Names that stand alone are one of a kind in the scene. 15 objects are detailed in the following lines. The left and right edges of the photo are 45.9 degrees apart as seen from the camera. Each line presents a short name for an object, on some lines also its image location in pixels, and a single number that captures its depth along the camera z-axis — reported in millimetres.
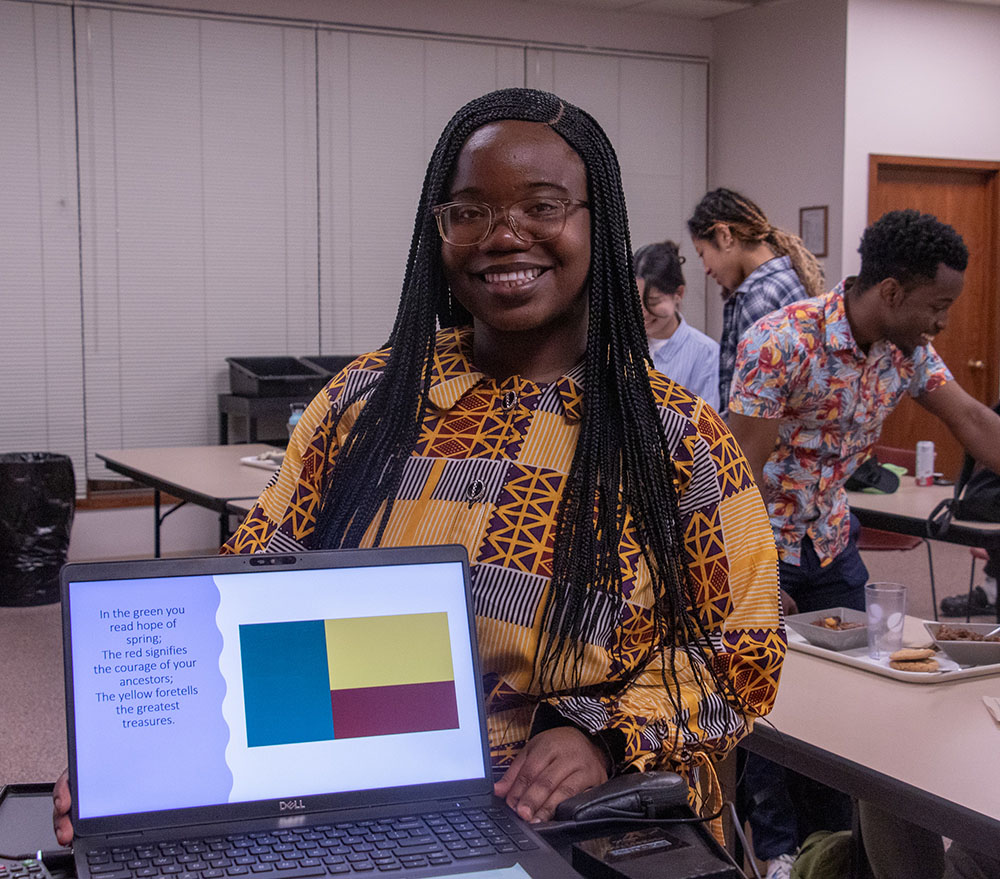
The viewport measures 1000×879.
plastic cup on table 2086
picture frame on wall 6902
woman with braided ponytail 4152
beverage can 4150
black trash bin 5391
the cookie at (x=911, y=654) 1986
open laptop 903
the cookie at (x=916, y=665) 1958
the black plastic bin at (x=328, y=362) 6646
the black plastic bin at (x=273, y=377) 6234
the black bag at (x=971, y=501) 3484
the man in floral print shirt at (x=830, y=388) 2617
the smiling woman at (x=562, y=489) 1114
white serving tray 1936
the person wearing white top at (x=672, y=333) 4492
